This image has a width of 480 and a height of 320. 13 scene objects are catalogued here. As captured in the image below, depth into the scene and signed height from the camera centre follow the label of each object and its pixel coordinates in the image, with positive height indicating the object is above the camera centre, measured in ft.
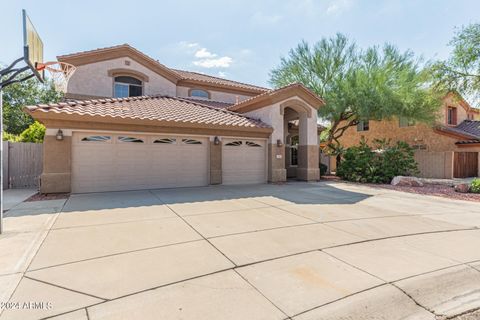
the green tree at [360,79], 55.21 +16.89
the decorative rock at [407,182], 47.19 -5.08
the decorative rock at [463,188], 41.73 -5.52
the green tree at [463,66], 46.21 +16.55
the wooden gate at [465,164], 66.64 -2.76
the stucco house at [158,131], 34.22 +3.85
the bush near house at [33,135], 49.49 +4.24
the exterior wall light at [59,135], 32.97 +2.76
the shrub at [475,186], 40.86 -5.17
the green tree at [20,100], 95.20 +22.28
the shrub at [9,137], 52.74 +4.15
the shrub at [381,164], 52.54 -1.97
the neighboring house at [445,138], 64.18 +4.41
